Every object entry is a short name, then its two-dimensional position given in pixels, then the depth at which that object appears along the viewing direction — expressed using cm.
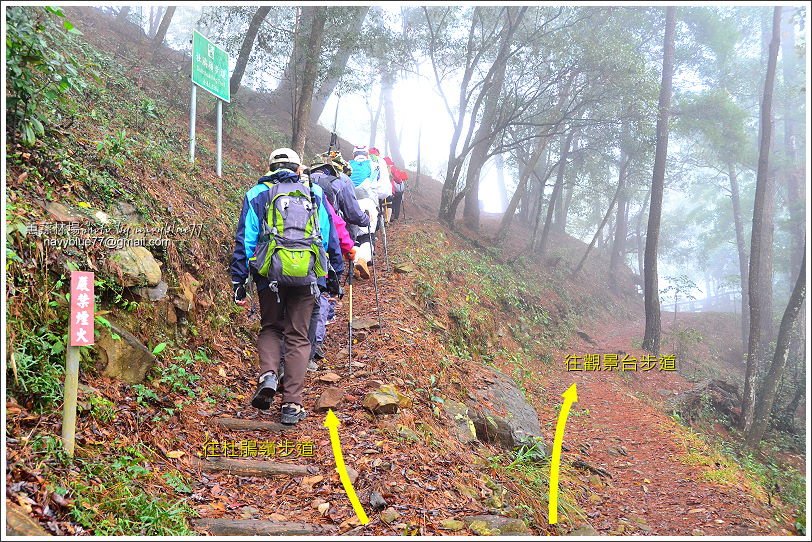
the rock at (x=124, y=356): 422
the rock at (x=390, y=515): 362
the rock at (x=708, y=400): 1155
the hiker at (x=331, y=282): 532
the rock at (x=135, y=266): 479
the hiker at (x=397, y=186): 1427
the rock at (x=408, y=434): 477
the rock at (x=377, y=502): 374
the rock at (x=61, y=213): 461
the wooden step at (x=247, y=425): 464
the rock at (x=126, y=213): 553
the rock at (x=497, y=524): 374
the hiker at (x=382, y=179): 1040
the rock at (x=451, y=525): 368
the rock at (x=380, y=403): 513
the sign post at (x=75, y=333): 310
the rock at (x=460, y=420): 568
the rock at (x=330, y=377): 577
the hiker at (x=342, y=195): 647
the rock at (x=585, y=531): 441
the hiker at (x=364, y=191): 917
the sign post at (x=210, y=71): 856
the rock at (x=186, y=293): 548
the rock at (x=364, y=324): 728
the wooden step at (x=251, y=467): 407
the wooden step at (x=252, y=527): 331
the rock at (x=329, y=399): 517
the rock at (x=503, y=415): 623
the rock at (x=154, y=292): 493
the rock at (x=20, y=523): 257
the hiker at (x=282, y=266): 464
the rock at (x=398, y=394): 541
